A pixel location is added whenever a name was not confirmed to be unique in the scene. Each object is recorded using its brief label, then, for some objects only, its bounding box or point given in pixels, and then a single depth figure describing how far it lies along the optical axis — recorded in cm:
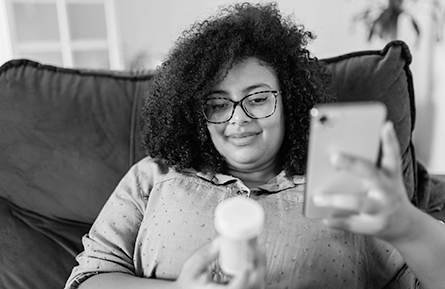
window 301
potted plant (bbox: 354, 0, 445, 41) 211
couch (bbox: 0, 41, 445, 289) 120
